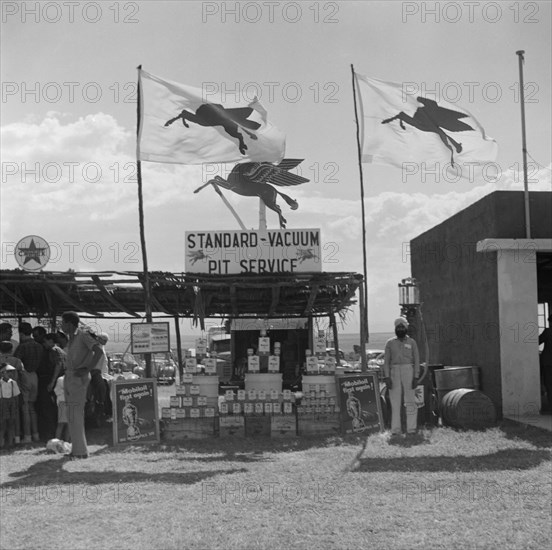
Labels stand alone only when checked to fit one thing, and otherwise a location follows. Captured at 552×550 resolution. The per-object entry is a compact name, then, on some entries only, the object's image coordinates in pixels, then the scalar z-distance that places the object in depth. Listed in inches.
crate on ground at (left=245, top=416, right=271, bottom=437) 423.8
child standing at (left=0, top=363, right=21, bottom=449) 381.7
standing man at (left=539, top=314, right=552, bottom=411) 490.3
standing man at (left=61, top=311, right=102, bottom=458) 349.1
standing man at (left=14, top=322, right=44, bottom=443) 406.0
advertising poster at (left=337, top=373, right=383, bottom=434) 426.9
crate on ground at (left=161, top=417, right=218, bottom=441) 417.7
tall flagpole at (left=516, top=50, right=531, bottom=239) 482.6
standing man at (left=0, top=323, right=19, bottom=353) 415.5
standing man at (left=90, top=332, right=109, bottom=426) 439.5
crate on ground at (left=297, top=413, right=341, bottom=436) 423.8
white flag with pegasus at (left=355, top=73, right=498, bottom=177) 461.4
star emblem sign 431.2
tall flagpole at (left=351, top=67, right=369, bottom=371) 452.8
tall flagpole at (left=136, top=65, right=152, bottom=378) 427.5
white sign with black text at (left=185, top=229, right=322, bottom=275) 443.8
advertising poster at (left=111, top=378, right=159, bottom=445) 392.2
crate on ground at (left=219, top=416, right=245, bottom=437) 422.0
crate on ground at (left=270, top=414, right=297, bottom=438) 420.2
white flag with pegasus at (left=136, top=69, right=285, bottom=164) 435.2
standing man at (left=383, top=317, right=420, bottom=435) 423.2
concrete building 476.1
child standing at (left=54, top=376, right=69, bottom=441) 399.5
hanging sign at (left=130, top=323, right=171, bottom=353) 415.5
